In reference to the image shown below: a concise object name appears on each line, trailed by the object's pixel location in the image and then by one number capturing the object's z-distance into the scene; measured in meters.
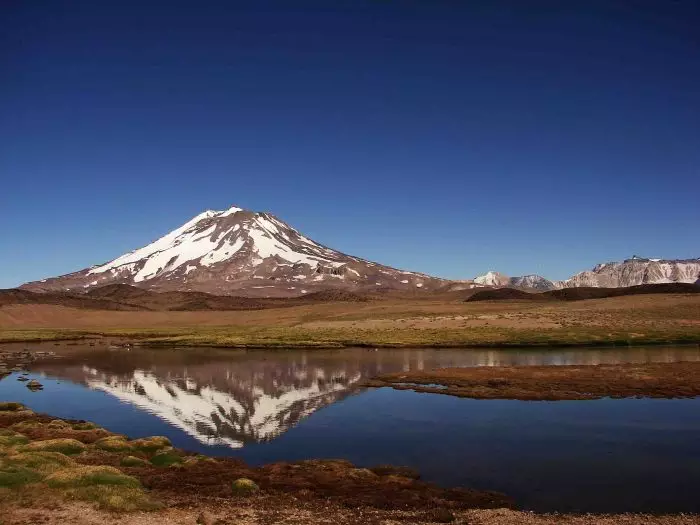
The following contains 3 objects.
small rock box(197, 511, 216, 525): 18.41
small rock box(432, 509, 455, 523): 19.08
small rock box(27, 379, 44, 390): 52.92
